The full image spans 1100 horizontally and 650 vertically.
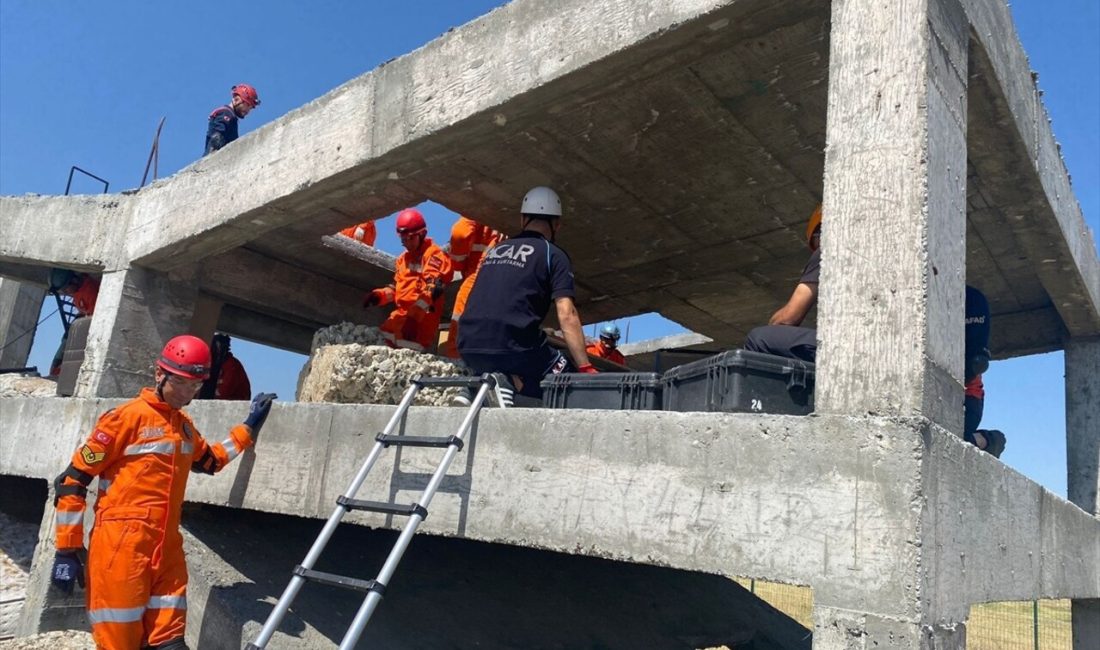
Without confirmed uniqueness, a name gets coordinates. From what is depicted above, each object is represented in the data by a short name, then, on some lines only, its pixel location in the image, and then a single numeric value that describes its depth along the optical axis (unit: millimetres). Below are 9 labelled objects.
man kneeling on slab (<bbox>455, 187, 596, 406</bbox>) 4160
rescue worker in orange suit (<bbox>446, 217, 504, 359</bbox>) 6582
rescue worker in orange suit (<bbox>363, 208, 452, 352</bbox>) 6445
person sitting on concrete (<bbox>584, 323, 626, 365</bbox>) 9965
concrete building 2615
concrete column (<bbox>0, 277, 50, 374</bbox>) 11805
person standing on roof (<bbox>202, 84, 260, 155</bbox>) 8172
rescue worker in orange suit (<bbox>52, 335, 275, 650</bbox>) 3836
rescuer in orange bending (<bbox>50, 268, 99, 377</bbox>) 7832
